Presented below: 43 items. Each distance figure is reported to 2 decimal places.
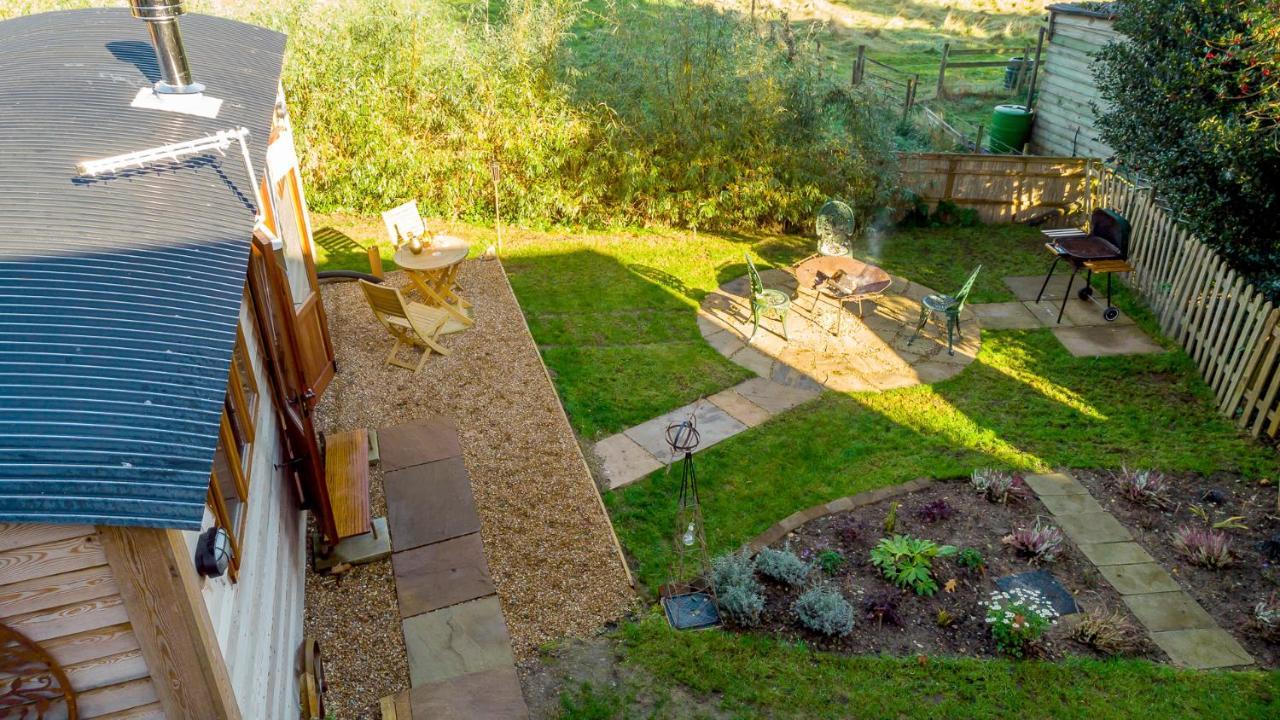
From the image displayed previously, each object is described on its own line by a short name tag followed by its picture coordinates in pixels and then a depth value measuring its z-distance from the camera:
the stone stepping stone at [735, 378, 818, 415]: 7.98
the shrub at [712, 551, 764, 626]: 5.37
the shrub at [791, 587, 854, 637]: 5.31
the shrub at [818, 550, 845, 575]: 5.89
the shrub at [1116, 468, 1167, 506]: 6.60
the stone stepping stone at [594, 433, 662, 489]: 6.98
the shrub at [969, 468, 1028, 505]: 6.59
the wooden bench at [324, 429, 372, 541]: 5.67
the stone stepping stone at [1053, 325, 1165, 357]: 8.87
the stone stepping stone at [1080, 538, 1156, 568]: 6.07
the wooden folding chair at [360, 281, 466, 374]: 7.83
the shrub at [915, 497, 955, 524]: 6.40
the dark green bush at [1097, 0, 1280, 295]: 7.54
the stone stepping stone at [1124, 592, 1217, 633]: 5.54
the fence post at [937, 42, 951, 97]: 15.63
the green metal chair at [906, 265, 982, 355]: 8.60
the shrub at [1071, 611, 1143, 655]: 5.30
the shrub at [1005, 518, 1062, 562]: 6.00
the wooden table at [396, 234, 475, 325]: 8.88
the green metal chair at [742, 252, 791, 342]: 8.96
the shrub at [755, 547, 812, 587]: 5.68
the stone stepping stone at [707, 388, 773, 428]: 7.76
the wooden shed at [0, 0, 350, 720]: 2.59
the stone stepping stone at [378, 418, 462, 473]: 6.97
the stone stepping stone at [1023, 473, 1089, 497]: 6.75
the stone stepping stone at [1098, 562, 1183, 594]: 5.82
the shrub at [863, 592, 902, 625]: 5.50
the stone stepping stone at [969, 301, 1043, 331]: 9.45
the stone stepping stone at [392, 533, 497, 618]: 5.59
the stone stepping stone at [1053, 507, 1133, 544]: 6.29
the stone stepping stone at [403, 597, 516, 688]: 5.08
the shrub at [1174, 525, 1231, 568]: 5.95
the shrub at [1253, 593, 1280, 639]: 5.38
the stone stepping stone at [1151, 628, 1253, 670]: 5.26
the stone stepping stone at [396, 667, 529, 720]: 4.77
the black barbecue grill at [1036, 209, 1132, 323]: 9.42
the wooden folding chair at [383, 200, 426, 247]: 9.41
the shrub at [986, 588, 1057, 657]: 5.29
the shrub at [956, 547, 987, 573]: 5.91
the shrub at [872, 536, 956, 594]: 5.74
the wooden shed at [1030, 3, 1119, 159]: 12.72
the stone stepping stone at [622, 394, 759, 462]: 7.38
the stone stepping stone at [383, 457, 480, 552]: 6.20
